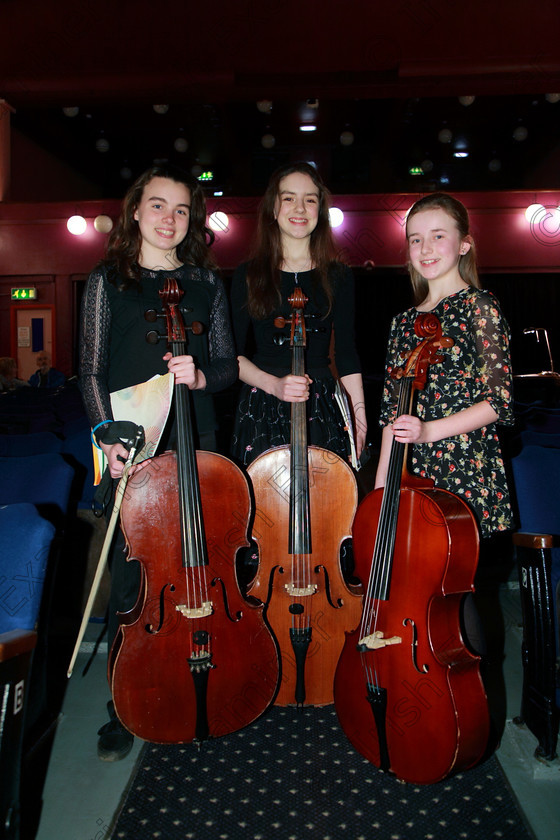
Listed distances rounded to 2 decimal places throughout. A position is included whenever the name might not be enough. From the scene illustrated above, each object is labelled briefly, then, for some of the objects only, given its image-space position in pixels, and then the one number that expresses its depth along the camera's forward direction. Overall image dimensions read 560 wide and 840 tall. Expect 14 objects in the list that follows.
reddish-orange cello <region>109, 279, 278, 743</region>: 1.51
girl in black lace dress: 1.72
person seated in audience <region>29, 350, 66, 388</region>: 8.39
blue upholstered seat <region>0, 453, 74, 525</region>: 1.87
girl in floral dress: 1.61
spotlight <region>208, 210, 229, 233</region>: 9.03
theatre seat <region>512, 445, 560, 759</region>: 1.62
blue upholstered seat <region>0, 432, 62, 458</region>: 2.72
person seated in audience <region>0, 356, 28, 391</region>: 7.62
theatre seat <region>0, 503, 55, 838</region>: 1.03
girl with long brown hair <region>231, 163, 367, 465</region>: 1.93
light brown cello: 1.71
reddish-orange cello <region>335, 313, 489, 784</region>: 1.39
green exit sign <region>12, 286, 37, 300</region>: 9.82
